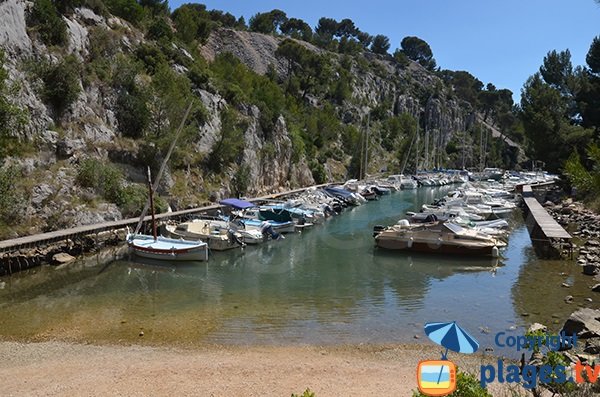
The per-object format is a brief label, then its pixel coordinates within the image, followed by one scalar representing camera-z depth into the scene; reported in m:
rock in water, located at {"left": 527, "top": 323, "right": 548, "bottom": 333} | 16.21
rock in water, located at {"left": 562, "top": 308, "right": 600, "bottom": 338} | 16.14
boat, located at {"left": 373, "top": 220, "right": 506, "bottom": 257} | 32.44
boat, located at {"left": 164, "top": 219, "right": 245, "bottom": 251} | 35.25
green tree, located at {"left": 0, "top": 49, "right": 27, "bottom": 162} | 29.57
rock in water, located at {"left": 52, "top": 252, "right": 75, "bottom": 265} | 29.81
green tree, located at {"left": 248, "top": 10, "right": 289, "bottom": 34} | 148.62
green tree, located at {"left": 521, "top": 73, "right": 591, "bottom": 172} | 67.69
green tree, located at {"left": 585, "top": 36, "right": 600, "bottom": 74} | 66.19
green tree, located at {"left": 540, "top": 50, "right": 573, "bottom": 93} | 89.88
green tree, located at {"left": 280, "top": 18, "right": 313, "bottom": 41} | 174.69
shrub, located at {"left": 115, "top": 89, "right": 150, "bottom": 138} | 48.34
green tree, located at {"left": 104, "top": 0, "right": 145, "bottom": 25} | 64.38
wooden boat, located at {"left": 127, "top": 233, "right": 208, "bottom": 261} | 30.95
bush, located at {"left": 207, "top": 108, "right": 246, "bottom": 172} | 56.41
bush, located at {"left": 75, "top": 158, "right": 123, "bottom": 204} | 37.50
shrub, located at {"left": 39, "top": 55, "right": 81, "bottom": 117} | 40.44
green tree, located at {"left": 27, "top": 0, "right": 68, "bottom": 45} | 44.47
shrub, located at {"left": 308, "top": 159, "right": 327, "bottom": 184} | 85.21
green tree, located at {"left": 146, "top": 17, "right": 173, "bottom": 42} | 67.44
